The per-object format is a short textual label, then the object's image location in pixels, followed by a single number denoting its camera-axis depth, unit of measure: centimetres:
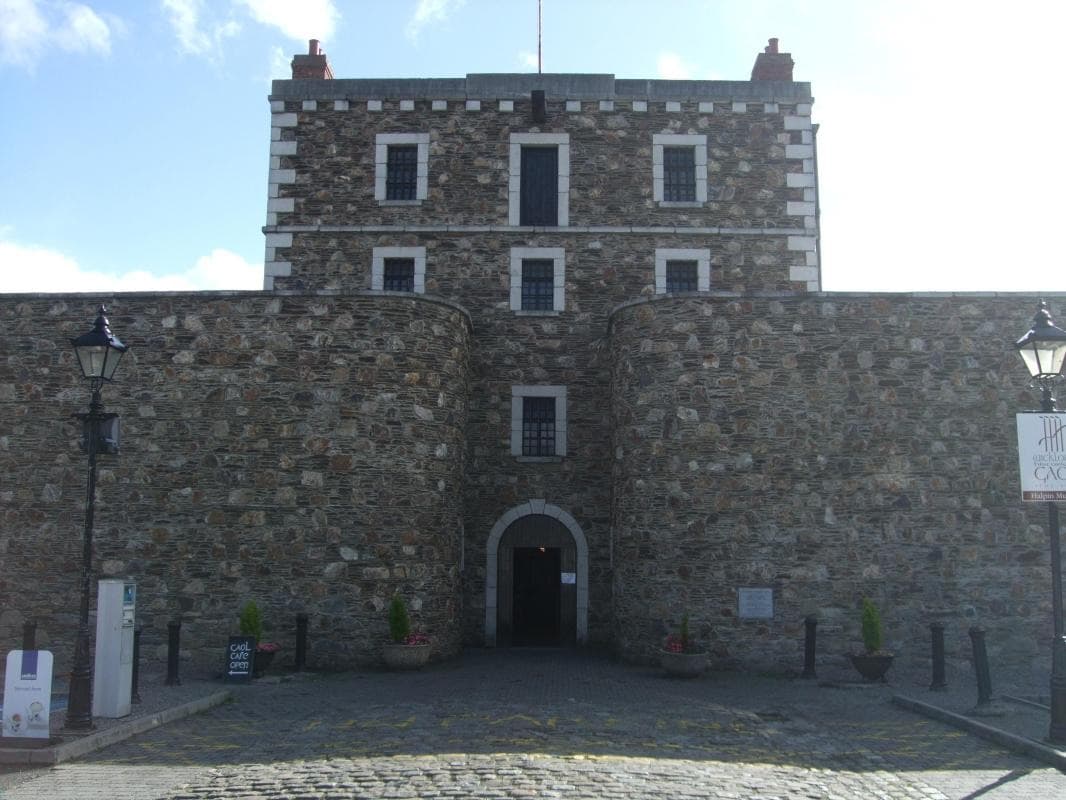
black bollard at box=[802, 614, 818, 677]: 1506
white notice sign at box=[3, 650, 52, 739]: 973
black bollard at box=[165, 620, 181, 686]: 1397
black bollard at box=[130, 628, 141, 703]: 1249
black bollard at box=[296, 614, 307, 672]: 1542
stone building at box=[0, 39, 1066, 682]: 1566
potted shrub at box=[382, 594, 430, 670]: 1537
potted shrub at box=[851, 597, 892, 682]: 1446
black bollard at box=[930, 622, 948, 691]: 1383
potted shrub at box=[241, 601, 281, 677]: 1498
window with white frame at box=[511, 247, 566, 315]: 1952
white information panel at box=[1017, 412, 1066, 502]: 1075
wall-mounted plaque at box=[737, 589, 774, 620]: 1556
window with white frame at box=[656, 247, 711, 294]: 1956
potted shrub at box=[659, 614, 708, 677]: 1480
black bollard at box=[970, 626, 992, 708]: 1176
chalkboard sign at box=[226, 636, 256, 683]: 1441
